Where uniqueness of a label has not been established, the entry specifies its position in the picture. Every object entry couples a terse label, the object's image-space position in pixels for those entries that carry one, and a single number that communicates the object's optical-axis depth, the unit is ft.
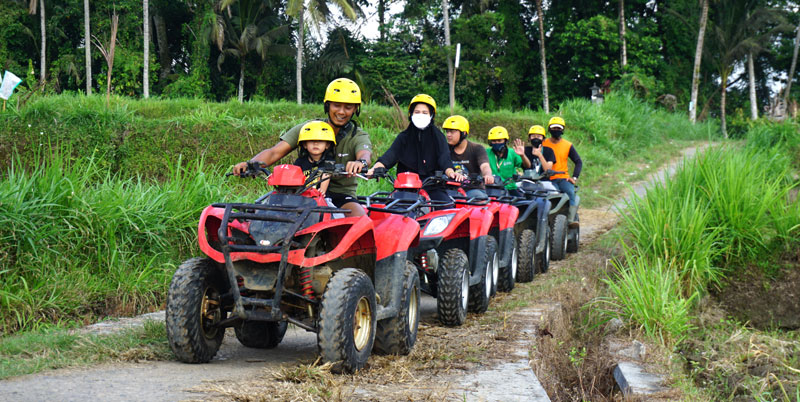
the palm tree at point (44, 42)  105.49
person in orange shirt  37.45
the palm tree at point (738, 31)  133.80
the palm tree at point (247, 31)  111.14
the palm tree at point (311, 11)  92.99
